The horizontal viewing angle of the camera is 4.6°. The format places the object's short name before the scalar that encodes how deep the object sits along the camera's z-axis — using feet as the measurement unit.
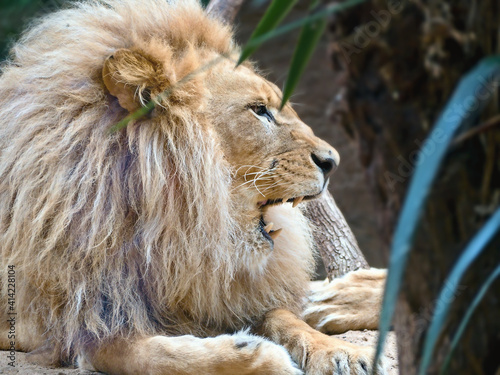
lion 34.95
